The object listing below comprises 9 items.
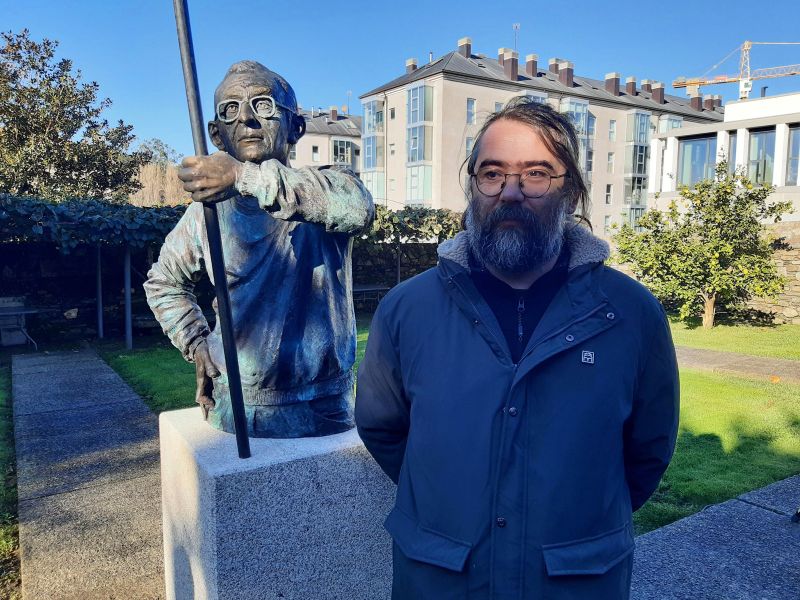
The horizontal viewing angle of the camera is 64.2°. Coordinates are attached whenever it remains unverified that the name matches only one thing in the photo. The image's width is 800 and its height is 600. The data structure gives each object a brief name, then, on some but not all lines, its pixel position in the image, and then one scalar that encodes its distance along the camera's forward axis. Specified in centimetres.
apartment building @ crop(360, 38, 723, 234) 3956
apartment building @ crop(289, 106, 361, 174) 5191
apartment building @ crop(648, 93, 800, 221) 2236
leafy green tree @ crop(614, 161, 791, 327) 1227
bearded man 158
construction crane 7000
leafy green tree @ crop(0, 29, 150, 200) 1420
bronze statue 201
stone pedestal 205
